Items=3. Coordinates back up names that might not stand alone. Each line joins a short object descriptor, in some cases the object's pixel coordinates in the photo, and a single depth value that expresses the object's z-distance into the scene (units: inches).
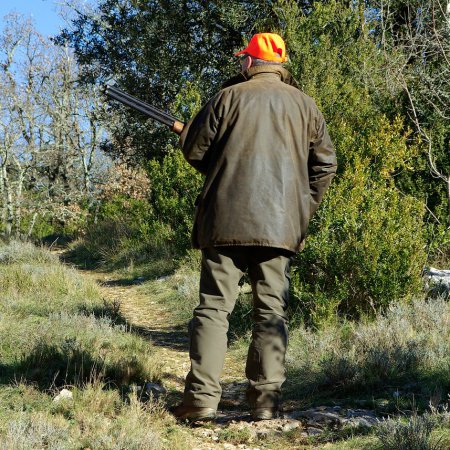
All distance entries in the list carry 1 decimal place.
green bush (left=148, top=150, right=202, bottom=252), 788.6
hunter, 294.2
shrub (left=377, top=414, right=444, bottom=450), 229.5
